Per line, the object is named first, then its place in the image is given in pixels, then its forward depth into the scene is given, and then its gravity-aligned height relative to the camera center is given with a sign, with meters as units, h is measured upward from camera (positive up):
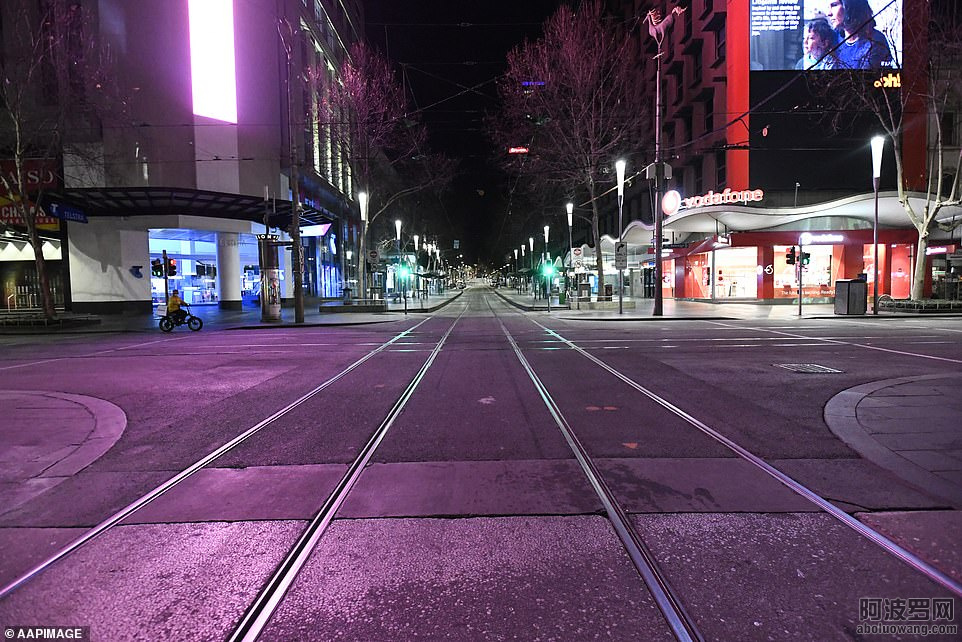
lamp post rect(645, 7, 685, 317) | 23.99 +5.46
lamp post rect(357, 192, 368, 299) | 31.05 +2.92
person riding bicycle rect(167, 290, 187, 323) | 23.34 -0.68
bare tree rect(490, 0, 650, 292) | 29.06 +10.23
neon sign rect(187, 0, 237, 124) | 31.72 +13.56
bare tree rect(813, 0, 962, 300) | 25.19 +9.68
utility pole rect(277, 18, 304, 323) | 24.52 +2.23
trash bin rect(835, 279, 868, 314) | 25.41 -0.76
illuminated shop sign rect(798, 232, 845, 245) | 34.16 +2.59
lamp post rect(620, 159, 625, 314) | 27.55 +5.62
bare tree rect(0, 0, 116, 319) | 22.77 +9.48
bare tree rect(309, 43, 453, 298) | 31.12 +10.25
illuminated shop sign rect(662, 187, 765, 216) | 30.41 +4.77
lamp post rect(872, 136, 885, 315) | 23.38 +5.20
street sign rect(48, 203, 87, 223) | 25.78 +4.00
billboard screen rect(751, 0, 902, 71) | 30.58 +14.28
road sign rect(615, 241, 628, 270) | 28.02 +1.46
